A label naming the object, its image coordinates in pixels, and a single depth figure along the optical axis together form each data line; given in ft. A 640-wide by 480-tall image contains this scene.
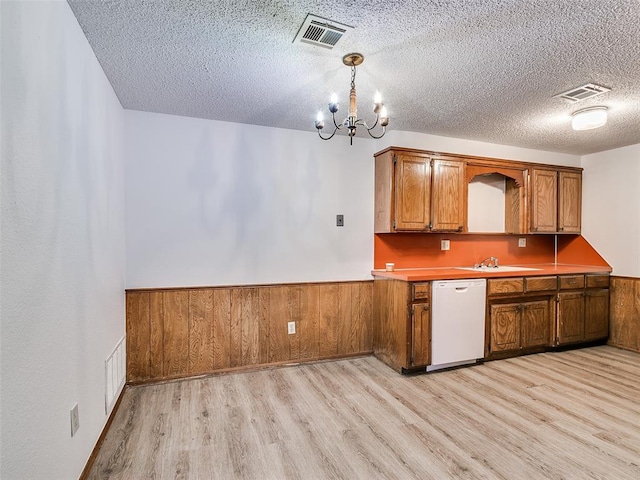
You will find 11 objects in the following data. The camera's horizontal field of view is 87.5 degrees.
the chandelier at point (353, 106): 6.38
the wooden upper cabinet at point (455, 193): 11.39
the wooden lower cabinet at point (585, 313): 12.42
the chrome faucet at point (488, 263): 13.30
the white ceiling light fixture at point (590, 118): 9.30
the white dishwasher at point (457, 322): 10.51
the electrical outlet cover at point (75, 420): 5.32
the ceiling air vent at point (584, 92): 8.05
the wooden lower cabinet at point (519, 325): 11.39
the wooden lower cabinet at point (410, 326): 10.21
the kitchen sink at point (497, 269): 12.08
